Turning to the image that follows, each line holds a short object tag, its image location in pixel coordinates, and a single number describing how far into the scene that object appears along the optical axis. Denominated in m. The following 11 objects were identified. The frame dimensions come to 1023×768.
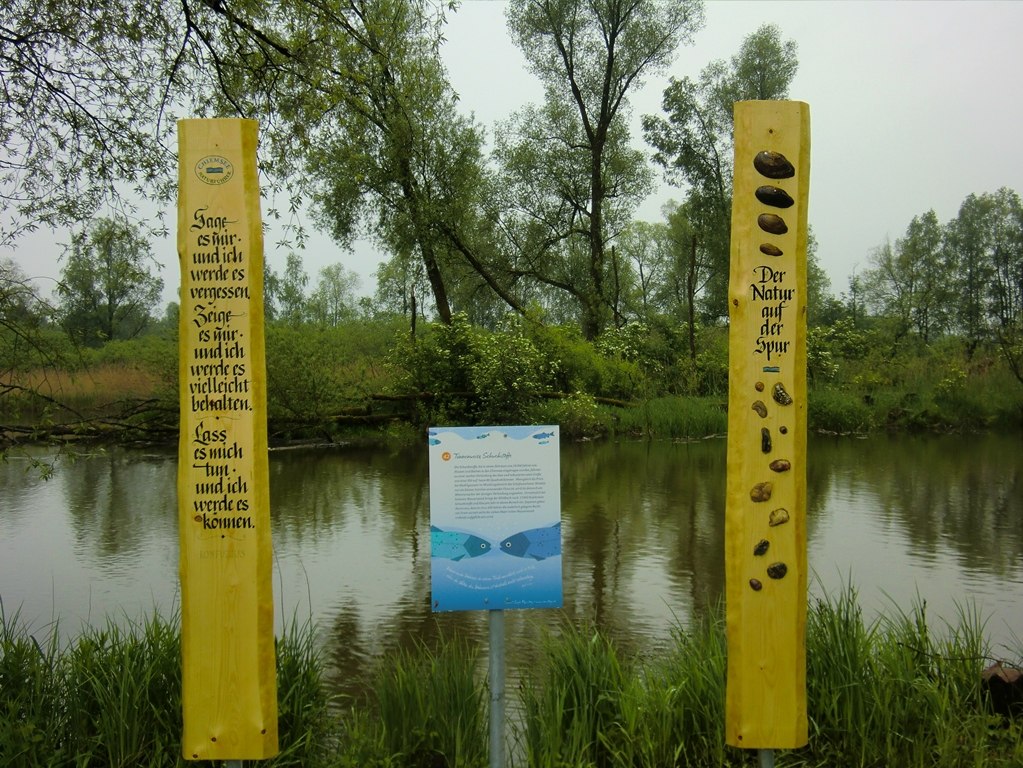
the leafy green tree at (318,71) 7.15
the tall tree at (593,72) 28.78
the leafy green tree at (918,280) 42.34
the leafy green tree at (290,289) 60.75
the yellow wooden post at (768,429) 3.56
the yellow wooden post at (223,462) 3.49
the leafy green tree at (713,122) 31.70
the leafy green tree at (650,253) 59.72
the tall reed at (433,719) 3.88
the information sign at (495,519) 3.62
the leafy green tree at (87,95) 6.54
